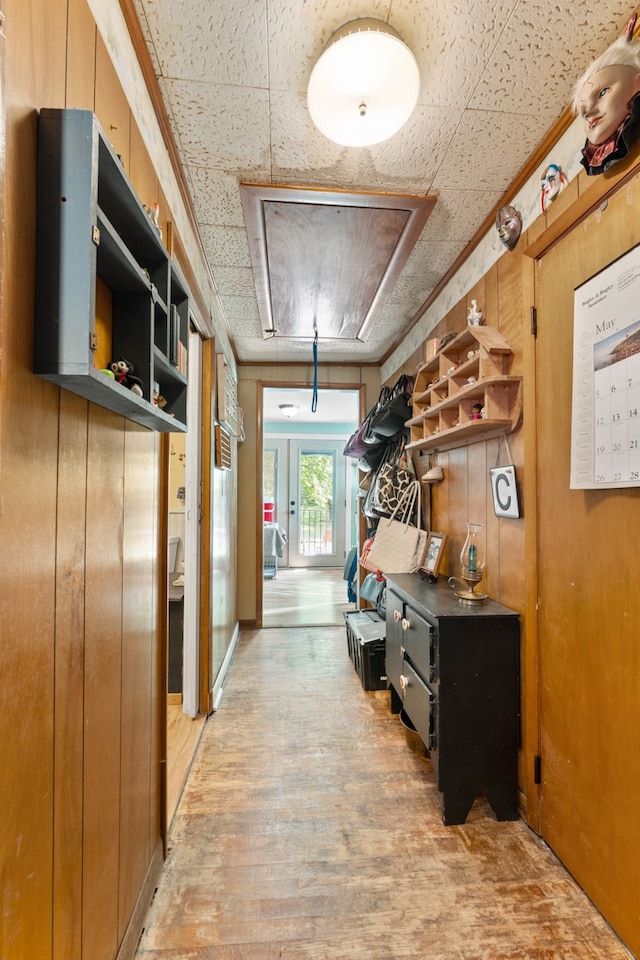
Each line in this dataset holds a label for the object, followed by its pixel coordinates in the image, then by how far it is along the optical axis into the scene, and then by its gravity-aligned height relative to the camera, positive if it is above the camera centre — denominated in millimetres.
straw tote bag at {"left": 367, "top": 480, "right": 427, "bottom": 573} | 2643 -311
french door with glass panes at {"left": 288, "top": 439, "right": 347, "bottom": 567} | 6867 -189
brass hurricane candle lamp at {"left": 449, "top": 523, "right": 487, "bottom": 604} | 1802 -311
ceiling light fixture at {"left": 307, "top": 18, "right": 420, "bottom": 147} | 1064 +1090
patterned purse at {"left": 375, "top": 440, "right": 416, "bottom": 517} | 2875 +72
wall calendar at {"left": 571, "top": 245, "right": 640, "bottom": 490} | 1114 +324
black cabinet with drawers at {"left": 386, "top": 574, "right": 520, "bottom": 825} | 1579 -799
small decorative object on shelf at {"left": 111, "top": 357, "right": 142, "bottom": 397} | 885 +247
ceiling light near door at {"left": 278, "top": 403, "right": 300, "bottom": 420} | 5590 +1112
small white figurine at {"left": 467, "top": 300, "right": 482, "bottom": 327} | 1910 +792
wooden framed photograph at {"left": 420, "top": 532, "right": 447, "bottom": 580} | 2355 -344
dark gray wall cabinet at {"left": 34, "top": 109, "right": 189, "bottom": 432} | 666 +404
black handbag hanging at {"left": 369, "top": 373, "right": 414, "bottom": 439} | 2846 +556
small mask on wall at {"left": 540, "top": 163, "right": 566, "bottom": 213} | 1408 +1035
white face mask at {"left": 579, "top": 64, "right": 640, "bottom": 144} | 1047 +1000
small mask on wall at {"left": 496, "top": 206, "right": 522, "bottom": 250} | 1654 +1049
